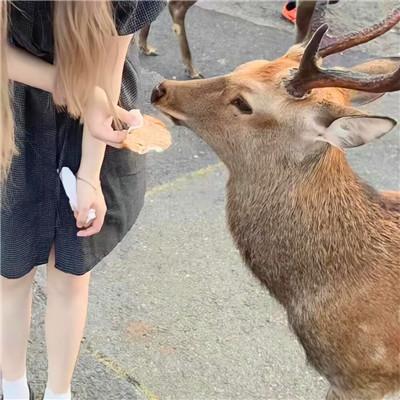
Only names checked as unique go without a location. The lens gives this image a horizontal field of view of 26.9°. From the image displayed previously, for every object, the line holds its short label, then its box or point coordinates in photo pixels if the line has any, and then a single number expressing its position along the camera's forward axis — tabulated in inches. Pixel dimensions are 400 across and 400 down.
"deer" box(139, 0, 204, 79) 245.9
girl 92.2
